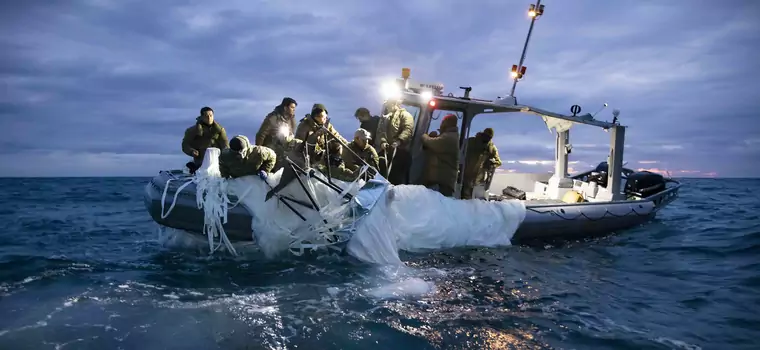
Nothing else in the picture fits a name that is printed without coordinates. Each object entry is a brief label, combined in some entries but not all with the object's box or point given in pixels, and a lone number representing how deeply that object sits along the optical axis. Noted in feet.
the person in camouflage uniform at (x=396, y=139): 25.73
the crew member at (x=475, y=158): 27.45
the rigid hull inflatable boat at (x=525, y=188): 20.47
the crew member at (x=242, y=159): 20.49
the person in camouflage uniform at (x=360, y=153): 23.21
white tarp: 20.39
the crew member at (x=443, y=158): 25.17
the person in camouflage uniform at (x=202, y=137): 24.06
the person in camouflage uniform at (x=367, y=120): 27.53
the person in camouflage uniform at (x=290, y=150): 21.40
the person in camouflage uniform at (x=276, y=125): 23.34
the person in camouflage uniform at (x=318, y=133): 21.84
